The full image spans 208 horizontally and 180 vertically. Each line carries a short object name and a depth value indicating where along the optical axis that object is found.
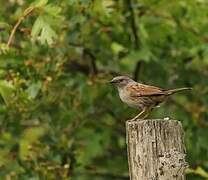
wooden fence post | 11.37
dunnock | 13.70
